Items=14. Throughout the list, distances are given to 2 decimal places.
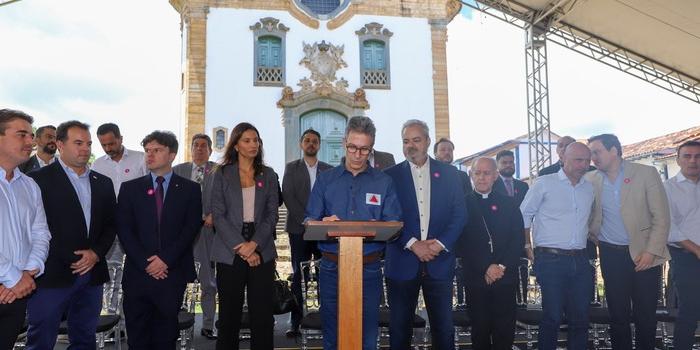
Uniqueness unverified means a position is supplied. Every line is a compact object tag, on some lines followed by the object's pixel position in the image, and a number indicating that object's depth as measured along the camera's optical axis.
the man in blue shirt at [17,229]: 3.34
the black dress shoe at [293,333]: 5.91
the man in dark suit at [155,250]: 4.36
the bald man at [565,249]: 4.73
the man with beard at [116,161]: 5.93
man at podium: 3.79
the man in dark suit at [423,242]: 4.17
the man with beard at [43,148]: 5.89
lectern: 3.03
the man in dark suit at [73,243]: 3.91
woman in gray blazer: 4.29
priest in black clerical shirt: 4.59
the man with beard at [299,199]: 5.90
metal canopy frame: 12.95
